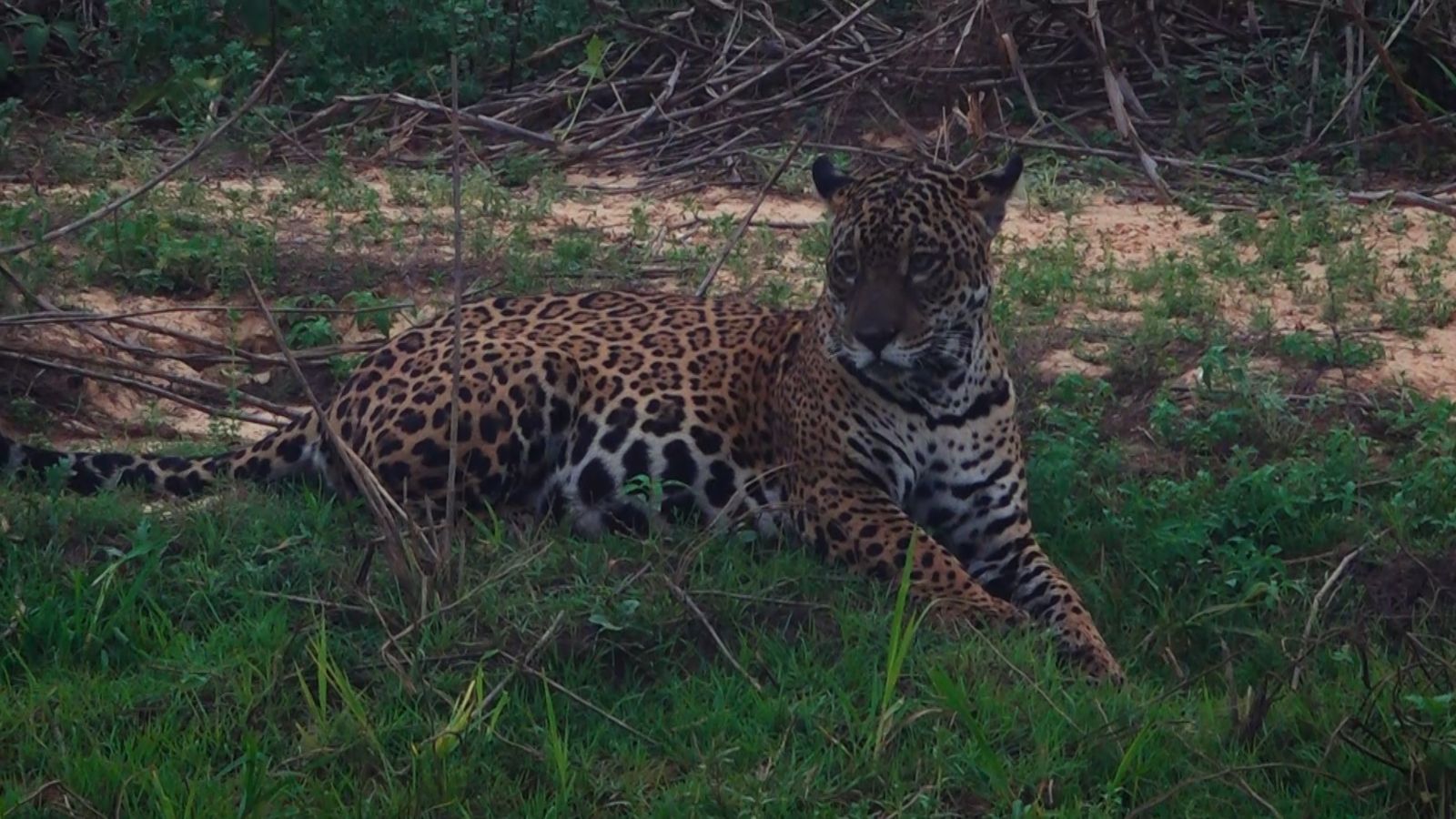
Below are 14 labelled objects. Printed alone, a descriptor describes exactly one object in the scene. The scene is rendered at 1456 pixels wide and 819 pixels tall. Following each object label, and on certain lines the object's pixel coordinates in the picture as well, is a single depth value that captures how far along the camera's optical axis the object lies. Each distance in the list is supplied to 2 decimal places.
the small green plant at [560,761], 10.39
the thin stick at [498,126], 23.47
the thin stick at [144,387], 15.88
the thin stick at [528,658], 11.08
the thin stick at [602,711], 11.02
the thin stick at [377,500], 11.45
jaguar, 13.76
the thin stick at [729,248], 15.95
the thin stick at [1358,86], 21.95
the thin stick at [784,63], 24.06
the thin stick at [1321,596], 11.38
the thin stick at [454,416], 10.93
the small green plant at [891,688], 10.76
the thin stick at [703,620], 11.62
